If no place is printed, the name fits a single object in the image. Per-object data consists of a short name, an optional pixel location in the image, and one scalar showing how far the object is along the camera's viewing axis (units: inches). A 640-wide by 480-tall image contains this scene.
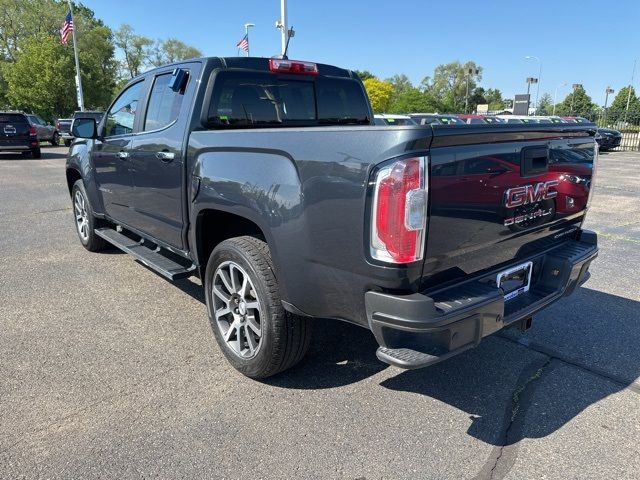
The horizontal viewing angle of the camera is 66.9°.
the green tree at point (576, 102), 3171.5
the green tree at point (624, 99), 3046.5
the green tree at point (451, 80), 3638.5
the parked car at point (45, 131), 1007.6
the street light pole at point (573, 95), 3078.2
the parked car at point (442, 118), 429.7
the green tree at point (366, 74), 3560.0
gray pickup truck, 83.7
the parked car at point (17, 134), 689.0
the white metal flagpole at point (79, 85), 1233.4
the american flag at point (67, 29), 954.1
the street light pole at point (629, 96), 2910.9
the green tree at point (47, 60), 1540.4
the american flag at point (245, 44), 870.4
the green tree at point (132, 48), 2554.1
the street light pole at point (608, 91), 2629.2
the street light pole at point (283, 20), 828.6
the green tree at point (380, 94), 2524.6
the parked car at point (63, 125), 1014.7
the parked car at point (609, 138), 900.0
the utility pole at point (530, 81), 1846.3
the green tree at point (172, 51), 2647.6
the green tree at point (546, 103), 3566.4
